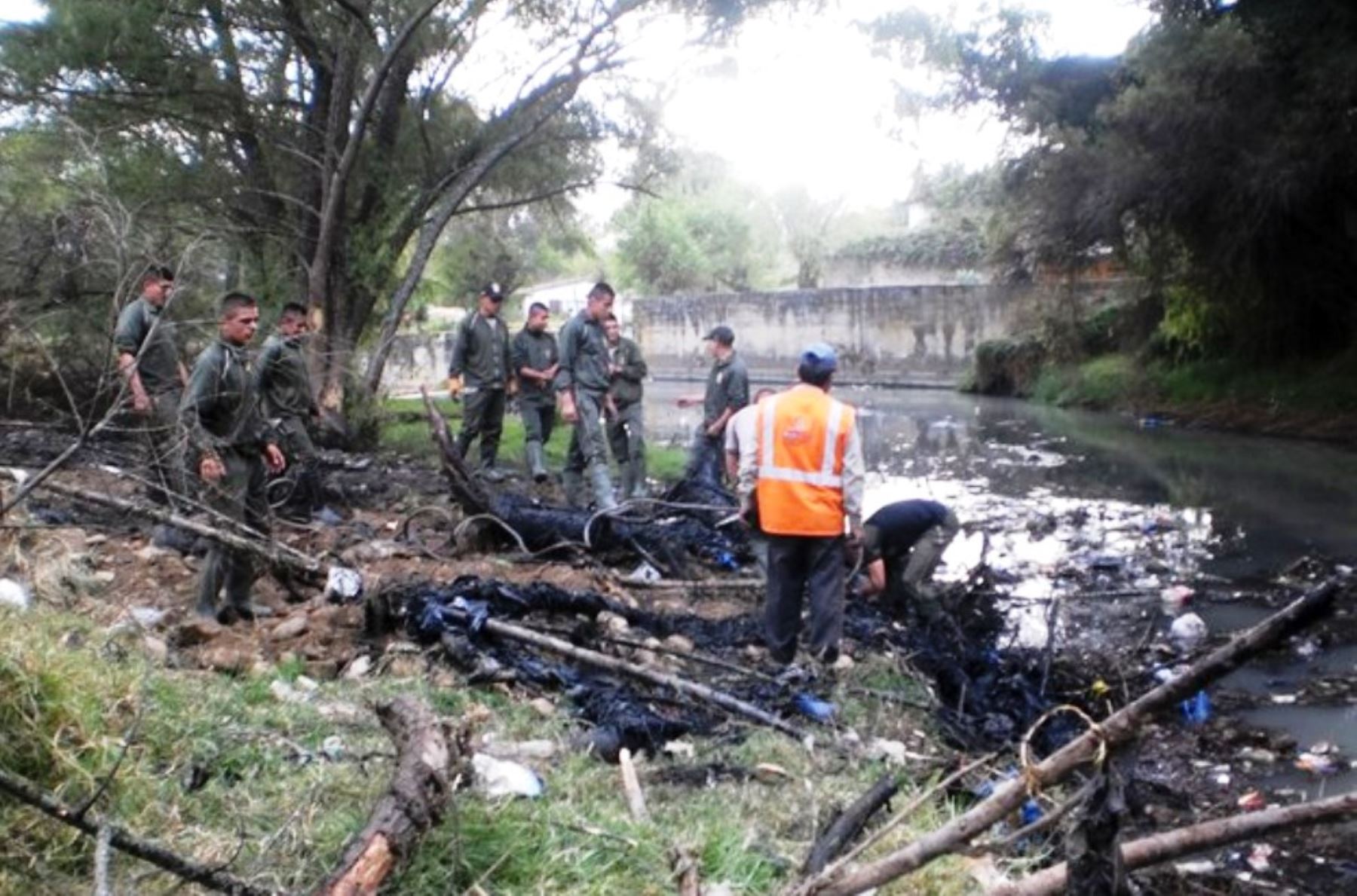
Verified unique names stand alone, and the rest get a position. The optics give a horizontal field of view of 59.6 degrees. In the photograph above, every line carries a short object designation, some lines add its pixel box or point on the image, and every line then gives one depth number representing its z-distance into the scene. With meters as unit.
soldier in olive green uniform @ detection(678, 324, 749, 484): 9.58
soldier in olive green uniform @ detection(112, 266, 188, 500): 5.67
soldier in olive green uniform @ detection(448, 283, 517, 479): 10.34
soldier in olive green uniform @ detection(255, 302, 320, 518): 7.71
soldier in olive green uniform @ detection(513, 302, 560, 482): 10.53
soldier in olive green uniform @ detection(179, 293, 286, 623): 5.70
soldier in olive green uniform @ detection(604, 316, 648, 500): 9.83
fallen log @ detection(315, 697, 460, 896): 2.65
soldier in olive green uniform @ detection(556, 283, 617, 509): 9.05
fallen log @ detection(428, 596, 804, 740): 4.72
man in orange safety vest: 5.71
